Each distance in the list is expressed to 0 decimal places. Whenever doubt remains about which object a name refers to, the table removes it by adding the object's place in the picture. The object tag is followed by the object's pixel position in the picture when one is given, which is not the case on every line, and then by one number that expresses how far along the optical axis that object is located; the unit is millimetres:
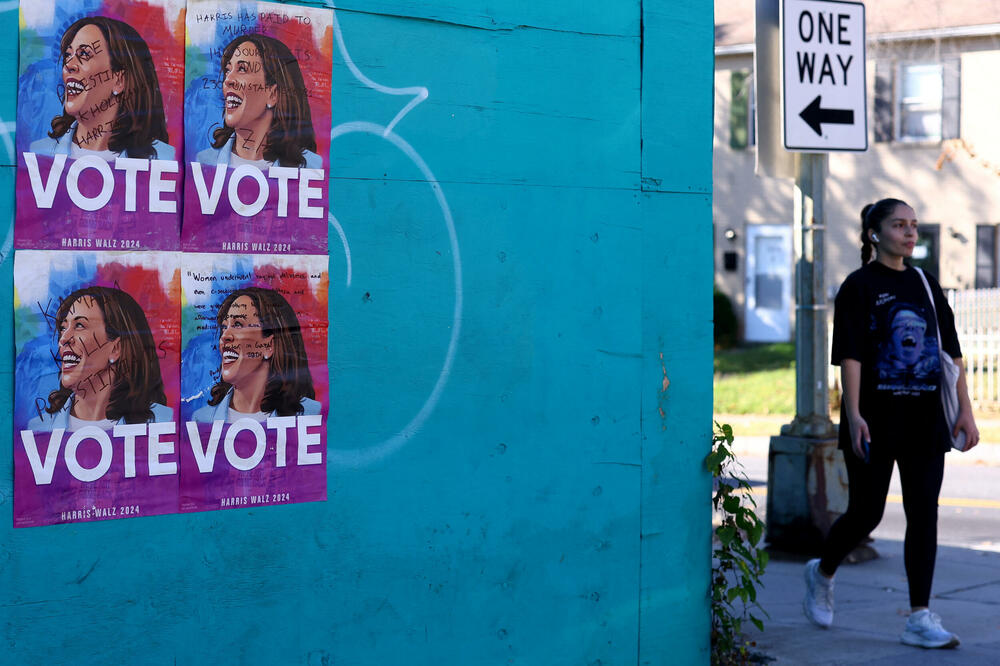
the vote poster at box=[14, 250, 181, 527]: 3594
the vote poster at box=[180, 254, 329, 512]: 3873
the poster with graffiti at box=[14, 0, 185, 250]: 3586
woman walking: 5746
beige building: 24969
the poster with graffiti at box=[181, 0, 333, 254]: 3865
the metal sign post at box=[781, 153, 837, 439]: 7703
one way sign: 7391
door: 26953
